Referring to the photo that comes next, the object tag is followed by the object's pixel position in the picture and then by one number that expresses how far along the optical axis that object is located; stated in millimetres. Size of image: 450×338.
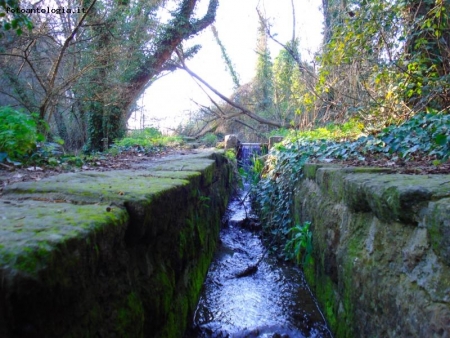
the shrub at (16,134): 3086
